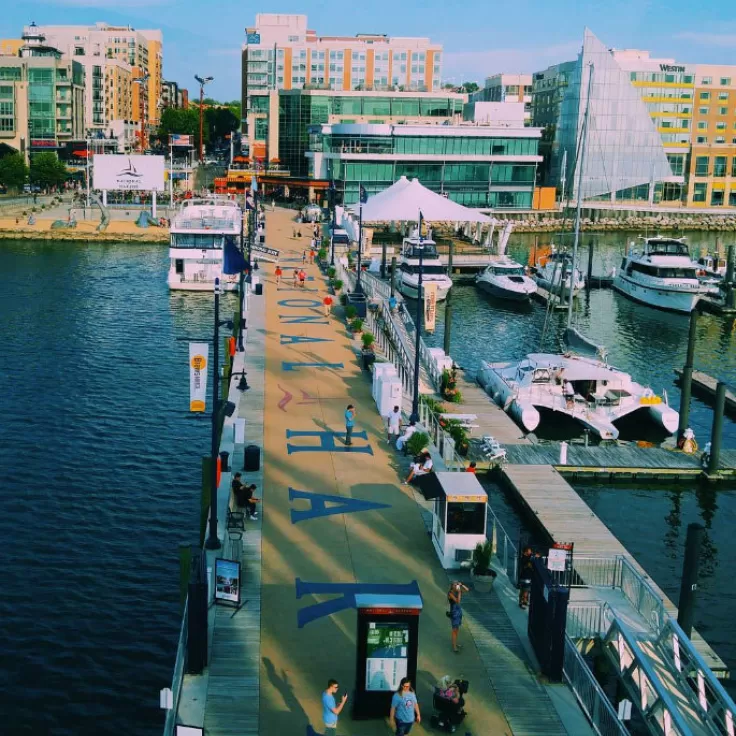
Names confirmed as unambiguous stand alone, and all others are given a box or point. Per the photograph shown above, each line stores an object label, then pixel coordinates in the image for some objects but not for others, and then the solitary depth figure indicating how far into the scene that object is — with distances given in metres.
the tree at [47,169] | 135.00
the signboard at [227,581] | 21.84
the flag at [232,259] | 39.75
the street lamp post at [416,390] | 35.09
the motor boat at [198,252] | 73.31
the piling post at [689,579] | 23.42
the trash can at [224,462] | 30.41
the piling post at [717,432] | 36.91
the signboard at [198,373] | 27.97
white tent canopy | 82.19
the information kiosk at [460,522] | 24.30
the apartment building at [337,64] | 181.62
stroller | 17.86
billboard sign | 113.81
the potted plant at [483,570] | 23.42
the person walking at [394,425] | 34.38
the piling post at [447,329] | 53.31
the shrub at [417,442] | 32.31
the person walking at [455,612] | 20.48
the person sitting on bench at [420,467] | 30.16
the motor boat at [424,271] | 73.62
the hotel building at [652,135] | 139.88
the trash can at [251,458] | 30.86
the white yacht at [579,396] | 43.53
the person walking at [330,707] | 17.03
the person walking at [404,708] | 17.27
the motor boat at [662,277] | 74.75
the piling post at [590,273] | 82.87
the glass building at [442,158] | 122.19
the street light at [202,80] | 124.97
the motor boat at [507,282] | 76.56
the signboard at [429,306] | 53.46
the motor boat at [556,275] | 76.69
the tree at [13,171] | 130.75
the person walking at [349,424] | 33.50
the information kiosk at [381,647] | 18.19
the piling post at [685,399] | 40.21
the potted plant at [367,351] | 44.78
